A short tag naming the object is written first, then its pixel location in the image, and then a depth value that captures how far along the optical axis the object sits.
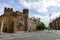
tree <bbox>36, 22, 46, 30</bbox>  34.24
